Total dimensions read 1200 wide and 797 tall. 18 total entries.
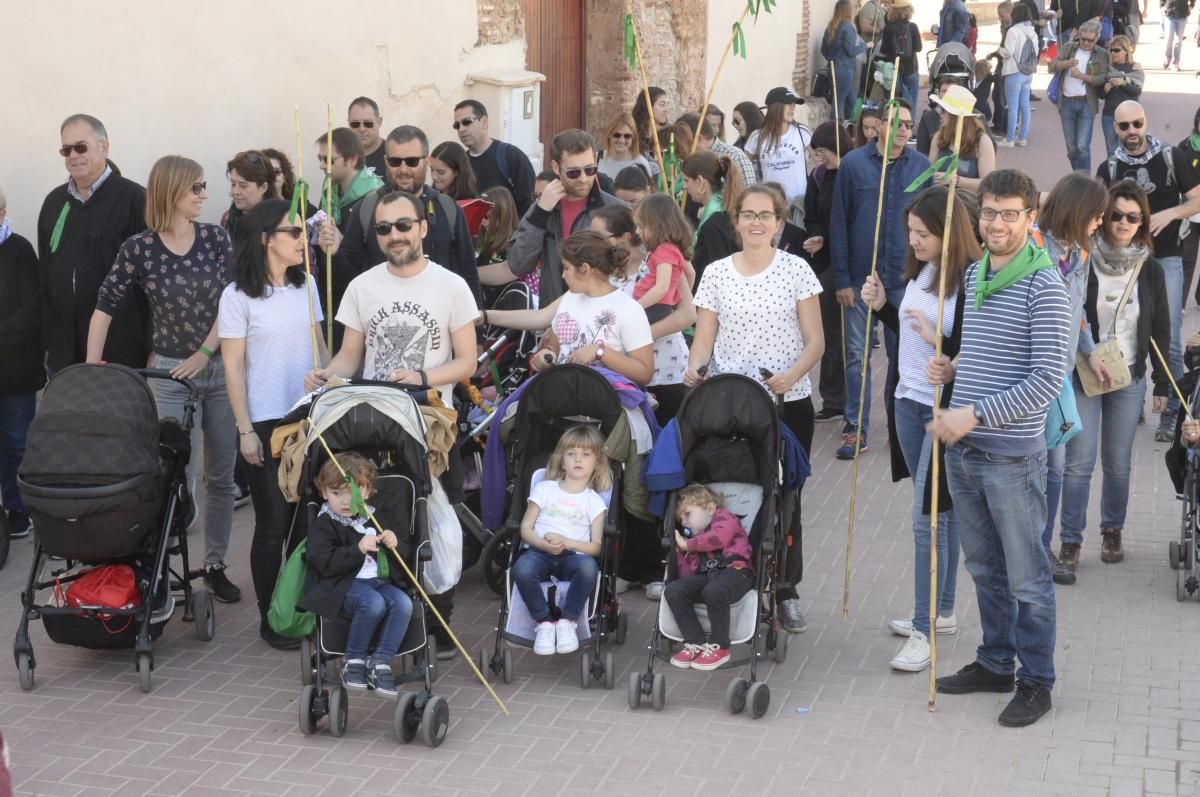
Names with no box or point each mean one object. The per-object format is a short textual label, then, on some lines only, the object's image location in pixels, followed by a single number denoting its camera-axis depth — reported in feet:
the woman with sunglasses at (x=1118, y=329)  24.99
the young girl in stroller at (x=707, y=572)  20.86
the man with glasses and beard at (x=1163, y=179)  31.68
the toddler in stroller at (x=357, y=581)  19.93
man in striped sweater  18.62
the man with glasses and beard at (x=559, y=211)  27.32
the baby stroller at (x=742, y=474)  21.26
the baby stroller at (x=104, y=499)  20.84
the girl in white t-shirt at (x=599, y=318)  23.39
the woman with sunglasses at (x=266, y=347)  22.58
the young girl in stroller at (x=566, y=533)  21.27
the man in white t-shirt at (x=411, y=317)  22.17
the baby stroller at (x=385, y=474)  20.26
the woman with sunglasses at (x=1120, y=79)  56.13
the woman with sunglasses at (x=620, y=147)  35.65
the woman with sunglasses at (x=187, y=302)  24.03
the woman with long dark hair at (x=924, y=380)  20.95
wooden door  48.49
